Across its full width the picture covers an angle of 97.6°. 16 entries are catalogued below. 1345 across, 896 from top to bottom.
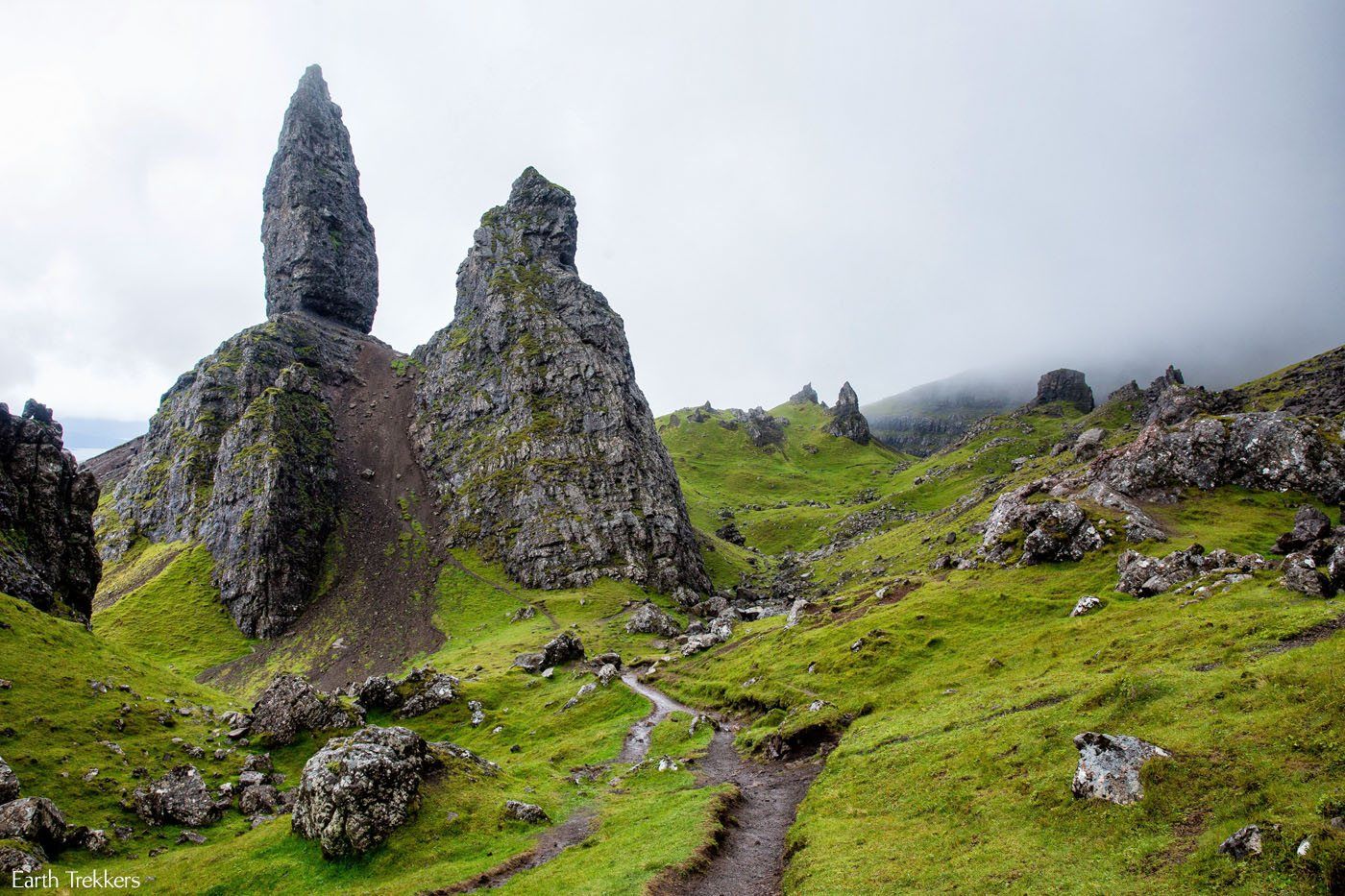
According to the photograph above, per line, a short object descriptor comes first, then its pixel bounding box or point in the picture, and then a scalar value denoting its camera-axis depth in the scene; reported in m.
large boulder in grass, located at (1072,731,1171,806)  22.17
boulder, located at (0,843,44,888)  23.77
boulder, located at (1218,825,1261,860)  16.08
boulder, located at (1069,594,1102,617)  52.53
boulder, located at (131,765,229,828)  33.41
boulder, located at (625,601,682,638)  111.50
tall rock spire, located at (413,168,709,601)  150.62
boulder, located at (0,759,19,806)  29.14
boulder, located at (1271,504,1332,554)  51.78
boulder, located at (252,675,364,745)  47.66
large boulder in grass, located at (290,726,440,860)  30.75
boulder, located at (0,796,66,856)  26.41
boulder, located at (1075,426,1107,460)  133.50
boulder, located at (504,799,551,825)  35.81
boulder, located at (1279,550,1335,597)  38.08
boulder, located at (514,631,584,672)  88.56
